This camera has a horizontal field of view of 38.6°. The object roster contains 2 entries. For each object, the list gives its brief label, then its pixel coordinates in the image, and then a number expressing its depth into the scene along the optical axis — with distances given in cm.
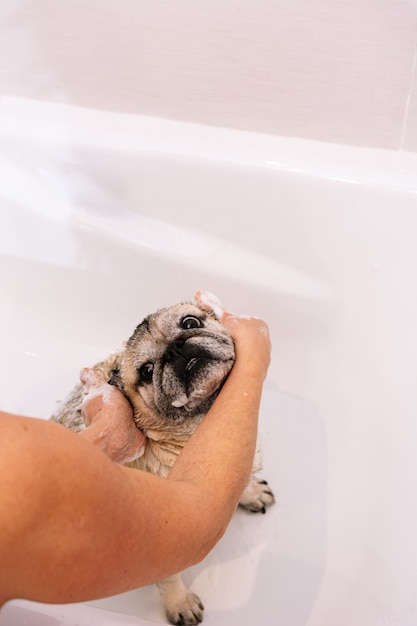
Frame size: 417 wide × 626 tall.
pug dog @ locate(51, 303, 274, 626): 140
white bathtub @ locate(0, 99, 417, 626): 174
